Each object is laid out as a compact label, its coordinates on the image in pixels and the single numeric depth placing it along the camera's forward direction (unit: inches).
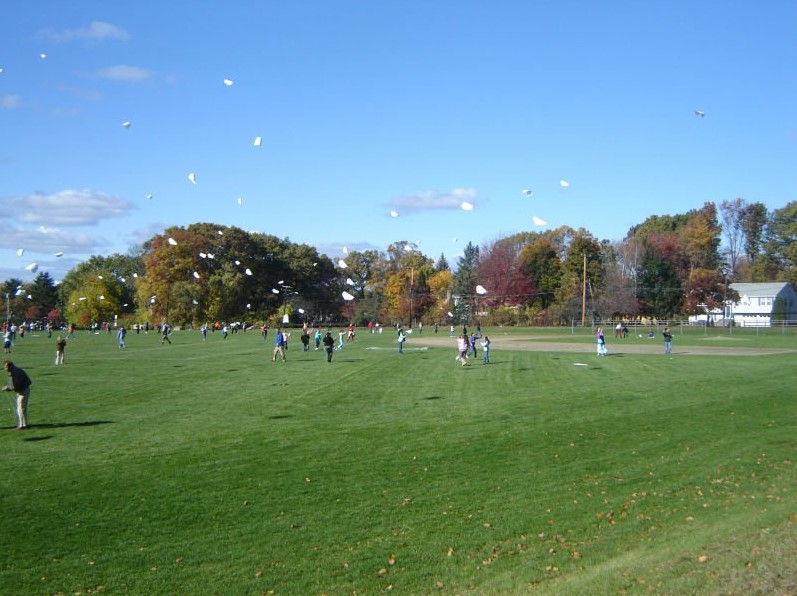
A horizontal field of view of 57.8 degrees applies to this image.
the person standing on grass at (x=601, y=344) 1808.6
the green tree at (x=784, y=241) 4785.9
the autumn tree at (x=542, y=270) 4530.0
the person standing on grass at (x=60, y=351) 1491.5
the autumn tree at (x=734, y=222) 5290.4
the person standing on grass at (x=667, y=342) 1915.6
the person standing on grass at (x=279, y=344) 1593.3
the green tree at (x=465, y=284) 4635.8
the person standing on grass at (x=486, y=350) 1611.6
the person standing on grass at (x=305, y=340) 2004.2
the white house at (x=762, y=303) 4367.6
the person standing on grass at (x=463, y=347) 1563.7
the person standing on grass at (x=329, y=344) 1610.5
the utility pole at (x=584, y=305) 3847.4
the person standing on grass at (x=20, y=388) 723.4
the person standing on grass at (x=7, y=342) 1948.8
